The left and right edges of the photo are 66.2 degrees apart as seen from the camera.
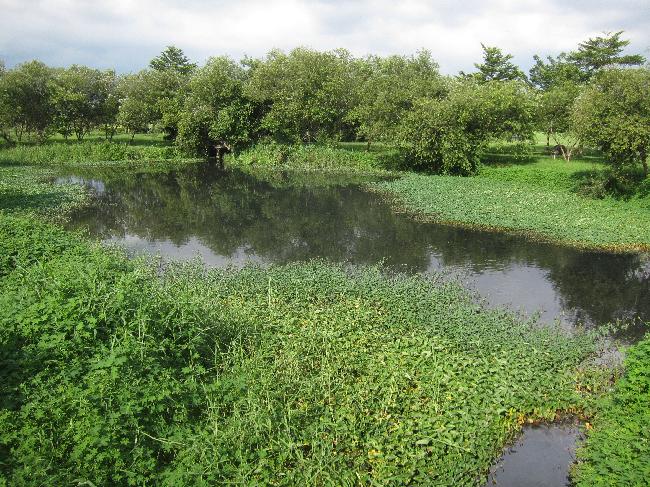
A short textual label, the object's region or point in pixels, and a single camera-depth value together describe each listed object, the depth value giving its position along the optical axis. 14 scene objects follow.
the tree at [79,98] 54.94
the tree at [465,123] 38.69
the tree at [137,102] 55.78
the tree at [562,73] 57.34
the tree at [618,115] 27.12
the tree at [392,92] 43.47
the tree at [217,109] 51.03
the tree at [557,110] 40.41
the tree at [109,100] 58.85
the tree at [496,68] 70.56
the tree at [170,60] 93.50
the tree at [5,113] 48.44
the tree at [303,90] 47.97
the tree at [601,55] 58.91
